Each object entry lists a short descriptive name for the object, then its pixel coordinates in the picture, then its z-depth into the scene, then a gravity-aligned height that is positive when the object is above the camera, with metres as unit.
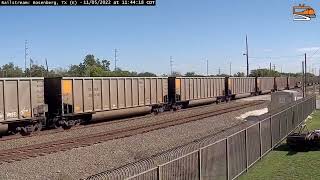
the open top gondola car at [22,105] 22.98 -1.44
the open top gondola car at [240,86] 62.12 -1.50
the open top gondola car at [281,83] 90.74 -1.52
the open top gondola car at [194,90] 44.57 -1.51
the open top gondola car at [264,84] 79.12 -1.59
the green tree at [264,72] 171.07 +1.66
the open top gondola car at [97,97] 27.88 -1.43
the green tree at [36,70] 103.31 +2.08
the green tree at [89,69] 101.85 +3.06
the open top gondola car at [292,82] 104.50 -1.59
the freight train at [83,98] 23.95 -1.48
